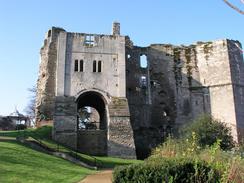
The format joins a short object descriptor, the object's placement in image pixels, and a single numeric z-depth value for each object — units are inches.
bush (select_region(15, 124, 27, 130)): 971.6
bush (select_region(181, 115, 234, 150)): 776.6
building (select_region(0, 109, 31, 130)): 1118.0
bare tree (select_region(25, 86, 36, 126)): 1467.1
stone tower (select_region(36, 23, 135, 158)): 773.4
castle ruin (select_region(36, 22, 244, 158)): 788.9
